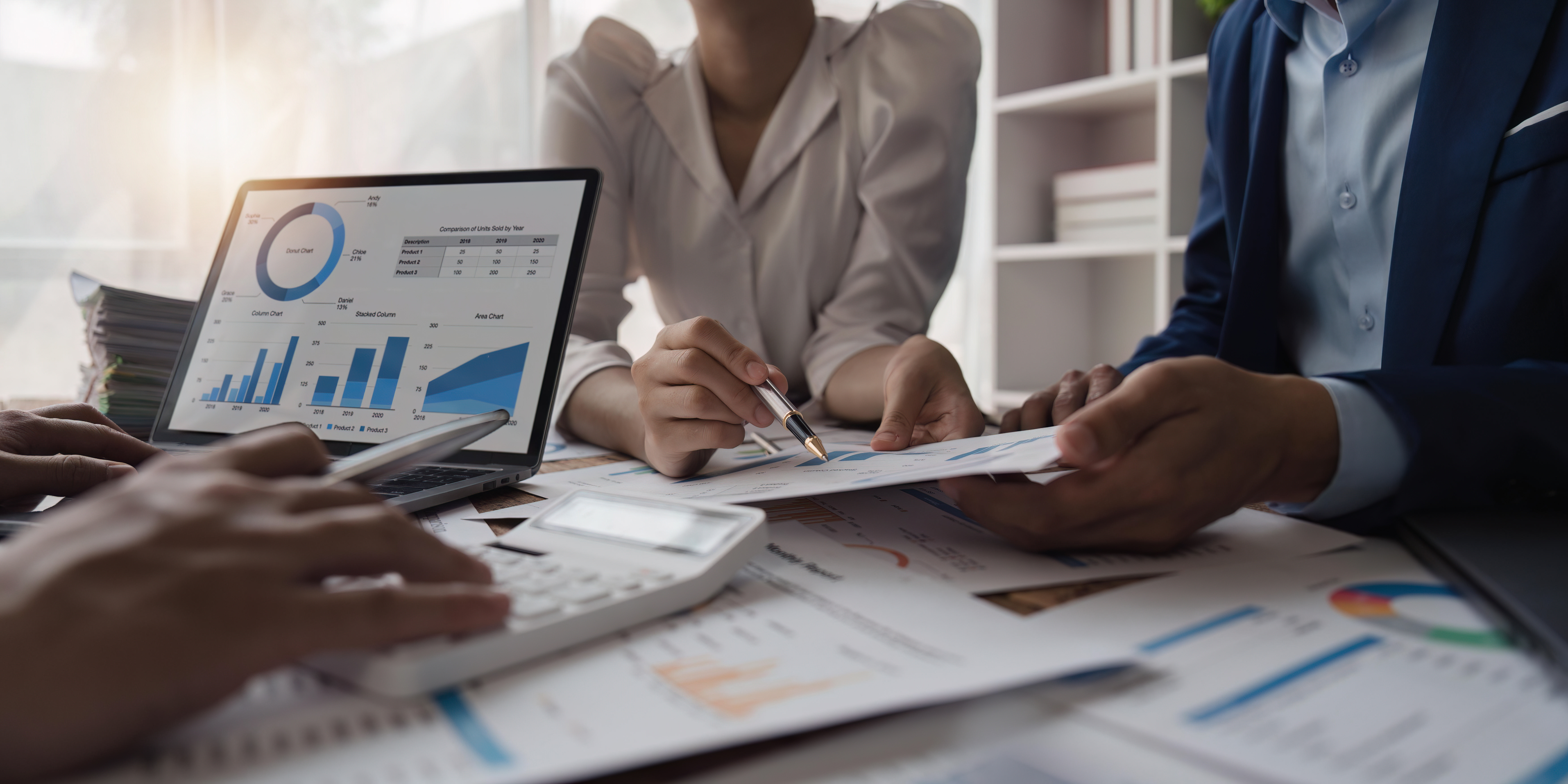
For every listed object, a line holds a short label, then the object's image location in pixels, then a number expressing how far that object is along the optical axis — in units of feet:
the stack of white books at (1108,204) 6.96
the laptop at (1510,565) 1.14
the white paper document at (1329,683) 0.91
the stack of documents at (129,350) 2.93
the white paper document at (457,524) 1.81
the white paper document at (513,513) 1.97
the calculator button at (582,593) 1.25
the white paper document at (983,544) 1.54
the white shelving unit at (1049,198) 7.79
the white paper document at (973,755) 0.91
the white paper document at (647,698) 0.90
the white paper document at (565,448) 2.94
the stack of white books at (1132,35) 6.91
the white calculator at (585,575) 1.06
